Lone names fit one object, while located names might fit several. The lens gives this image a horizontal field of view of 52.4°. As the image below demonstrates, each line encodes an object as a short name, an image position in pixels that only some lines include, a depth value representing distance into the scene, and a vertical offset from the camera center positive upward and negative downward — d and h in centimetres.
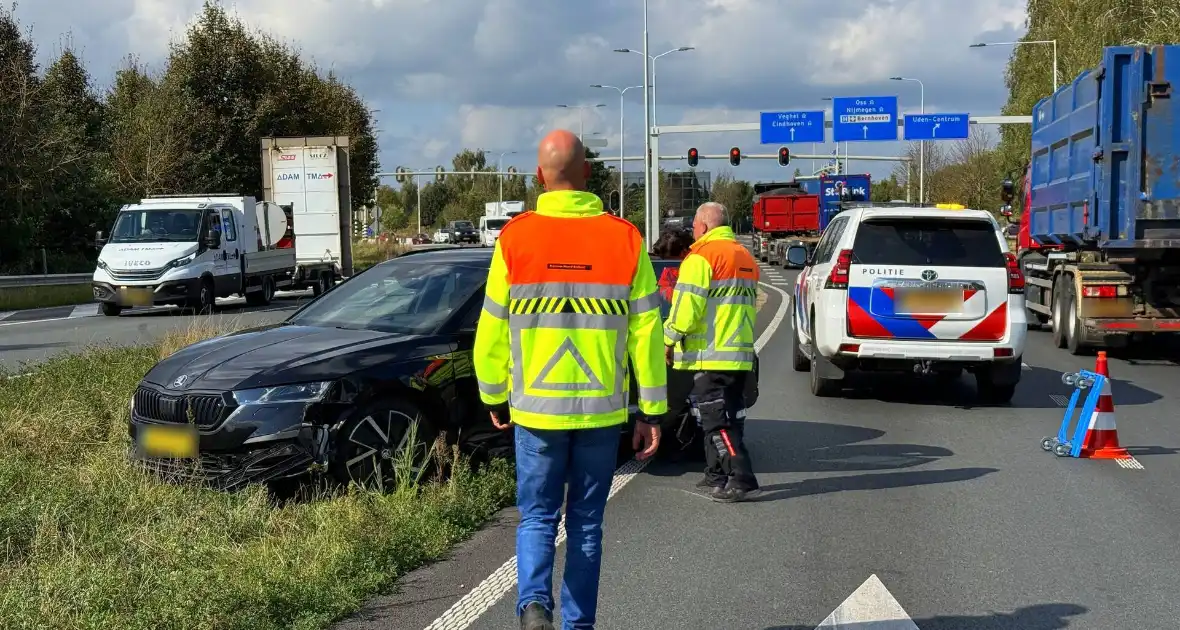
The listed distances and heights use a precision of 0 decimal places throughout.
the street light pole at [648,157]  3894 +203
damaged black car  634 -96
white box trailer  2748 +80
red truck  4894 +7
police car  1014 -68
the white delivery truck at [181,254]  2212 -50
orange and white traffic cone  820 -155
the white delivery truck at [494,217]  6666 +30
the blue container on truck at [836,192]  5019 +103
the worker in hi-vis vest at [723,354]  683 -77
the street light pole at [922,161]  4996 +231
